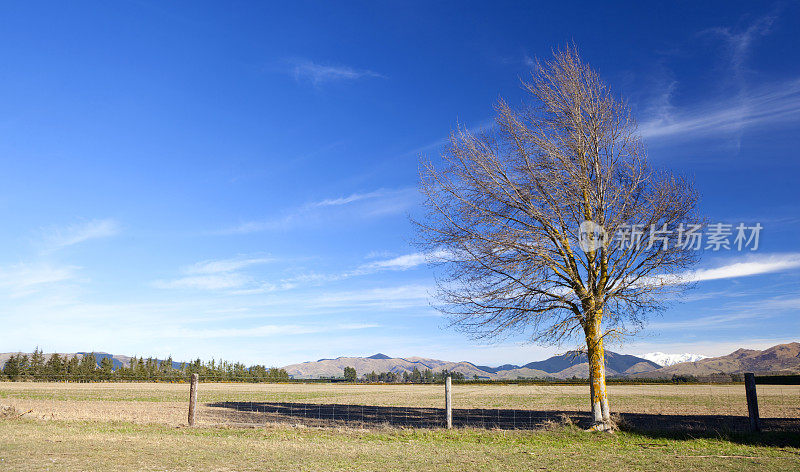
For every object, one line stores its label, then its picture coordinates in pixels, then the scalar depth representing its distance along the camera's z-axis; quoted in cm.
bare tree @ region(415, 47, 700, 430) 1352
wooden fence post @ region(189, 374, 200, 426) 1458
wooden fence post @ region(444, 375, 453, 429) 1350
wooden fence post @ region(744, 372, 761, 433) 1228
